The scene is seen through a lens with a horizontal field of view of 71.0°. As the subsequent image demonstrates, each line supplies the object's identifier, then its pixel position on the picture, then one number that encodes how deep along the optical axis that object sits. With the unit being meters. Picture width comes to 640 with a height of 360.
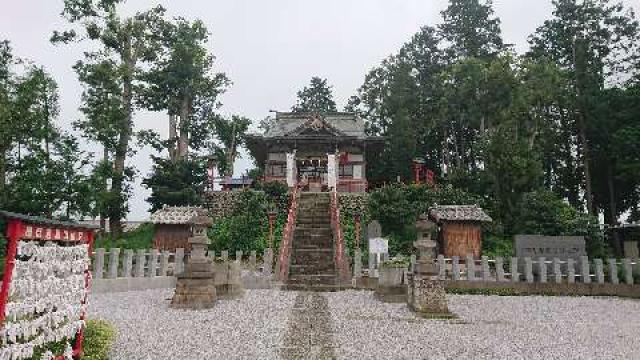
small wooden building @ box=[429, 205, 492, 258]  20.97
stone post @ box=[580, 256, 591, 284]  14.93
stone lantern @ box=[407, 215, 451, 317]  10.11
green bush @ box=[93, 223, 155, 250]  23.88
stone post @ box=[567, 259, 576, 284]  14.91
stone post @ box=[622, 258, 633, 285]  14.78
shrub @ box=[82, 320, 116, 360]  5.42
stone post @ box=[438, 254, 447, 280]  14.85
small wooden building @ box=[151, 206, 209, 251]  22.00
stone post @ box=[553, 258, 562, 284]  14.90
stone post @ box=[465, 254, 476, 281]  15.09
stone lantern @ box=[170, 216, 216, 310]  10.70
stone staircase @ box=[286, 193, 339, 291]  15.39
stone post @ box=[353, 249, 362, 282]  15.38
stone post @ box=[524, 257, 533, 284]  15.02
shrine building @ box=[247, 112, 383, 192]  29.53
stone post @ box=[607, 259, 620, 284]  14.89
